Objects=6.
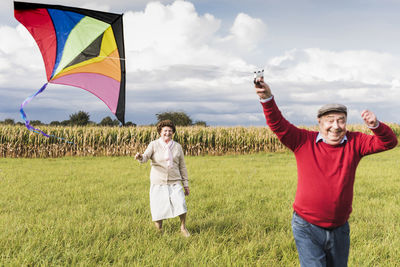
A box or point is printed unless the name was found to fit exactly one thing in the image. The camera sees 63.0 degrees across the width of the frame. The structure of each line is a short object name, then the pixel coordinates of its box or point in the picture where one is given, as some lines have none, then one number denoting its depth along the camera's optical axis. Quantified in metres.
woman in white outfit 5.36
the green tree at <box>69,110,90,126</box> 48.19
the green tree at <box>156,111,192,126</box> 57.49
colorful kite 4.70
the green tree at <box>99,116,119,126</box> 40.13
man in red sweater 2.87
